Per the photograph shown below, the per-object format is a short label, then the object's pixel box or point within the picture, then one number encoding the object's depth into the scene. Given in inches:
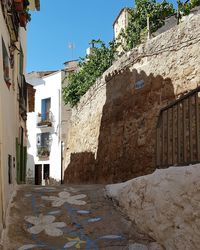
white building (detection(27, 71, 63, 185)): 757.1
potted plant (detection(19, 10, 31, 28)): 247.6
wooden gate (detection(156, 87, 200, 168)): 123.0
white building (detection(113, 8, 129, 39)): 669.3
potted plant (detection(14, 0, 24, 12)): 218.2
